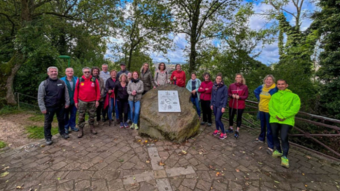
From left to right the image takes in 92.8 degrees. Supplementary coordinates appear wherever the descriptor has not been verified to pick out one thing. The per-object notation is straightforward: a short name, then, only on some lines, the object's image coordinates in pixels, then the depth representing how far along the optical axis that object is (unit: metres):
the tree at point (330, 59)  6.56
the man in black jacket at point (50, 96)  3.99
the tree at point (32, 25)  7.29
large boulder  4.44
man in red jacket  4.49
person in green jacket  3.48
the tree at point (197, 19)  8.96
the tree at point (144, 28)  9.62
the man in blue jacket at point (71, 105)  4.64
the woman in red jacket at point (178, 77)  5.98
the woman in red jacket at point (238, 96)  4.66
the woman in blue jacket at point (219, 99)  4.62
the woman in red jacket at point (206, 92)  5.31
